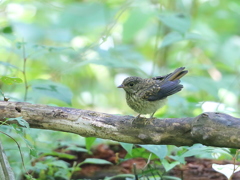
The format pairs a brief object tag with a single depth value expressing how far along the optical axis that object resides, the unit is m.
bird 6.89
